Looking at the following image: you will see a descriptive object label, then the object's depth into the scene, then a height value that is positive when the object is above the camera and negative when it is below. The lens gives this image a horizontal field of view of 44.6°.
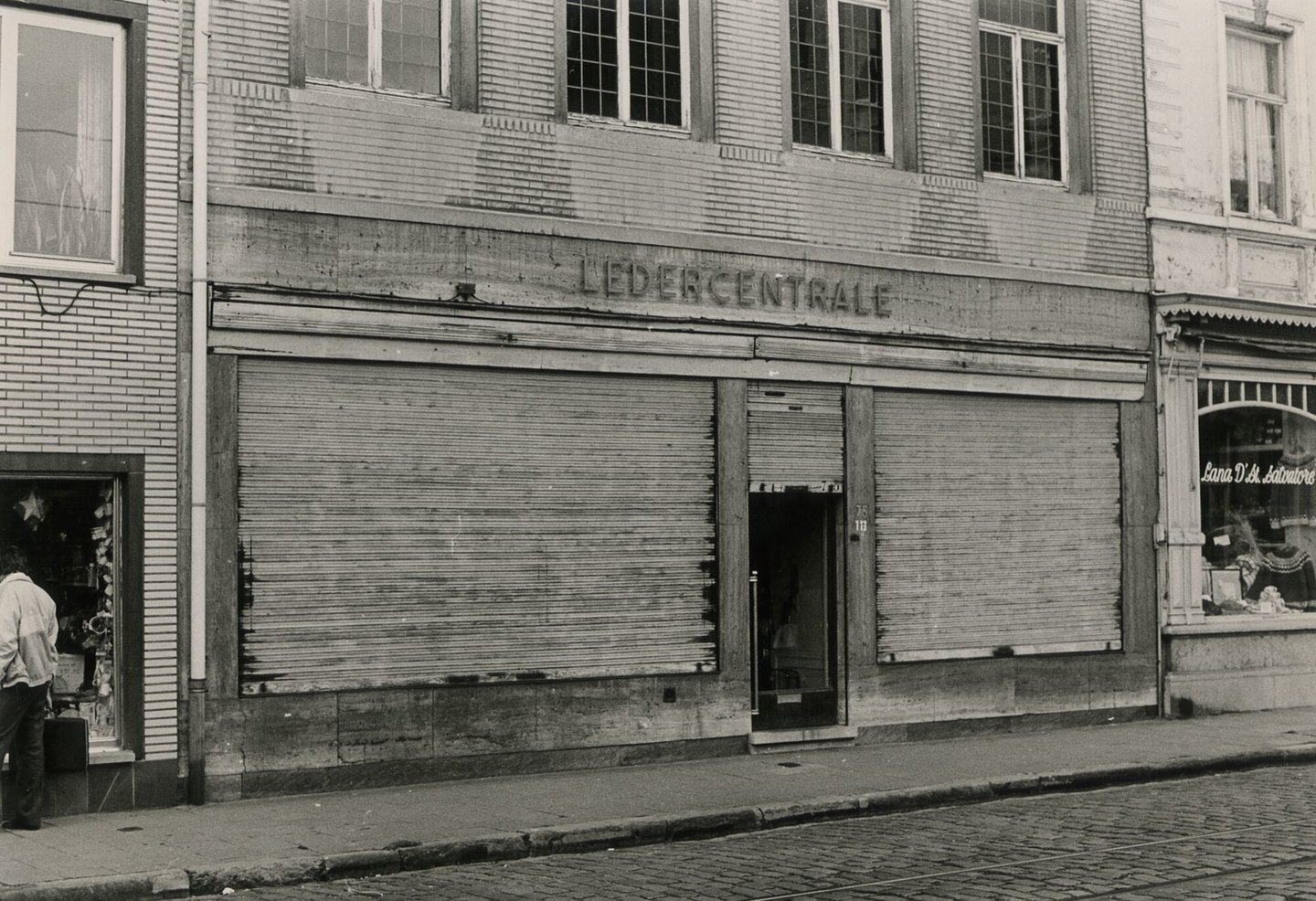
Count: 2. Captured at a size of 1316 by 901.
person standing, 10.52 -0.64
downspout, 11.63 +1.13
